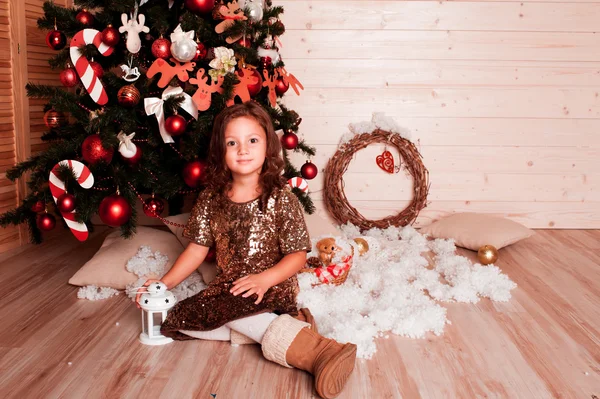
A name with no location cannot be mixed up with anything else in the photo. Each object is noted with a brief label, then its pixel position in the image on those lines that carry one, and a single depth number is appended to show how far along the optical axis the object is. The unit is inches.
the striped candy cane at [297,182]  93.3
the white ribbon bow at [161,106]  79.9
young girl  65.7
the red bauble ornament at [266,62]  91.3
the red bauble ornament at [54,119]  85.0
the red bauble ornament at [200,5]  79.7
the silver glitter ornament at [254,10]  85.0
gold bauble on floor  97.7
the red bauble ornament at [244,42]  85.7
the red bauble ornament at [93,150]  76.6
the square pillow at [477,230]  107.2
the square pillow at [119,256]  85.3
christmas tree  78.7
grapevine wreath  119.0
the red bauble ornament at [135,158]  80.4
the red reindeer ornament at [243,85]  83.0
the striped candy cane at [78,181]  78.0
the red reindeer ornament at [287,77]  94.9
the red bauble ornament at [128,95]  78.6
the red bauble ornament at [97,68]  80.4
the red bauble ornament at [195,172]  81.4
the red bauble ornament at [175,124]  78.3
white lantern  66.2
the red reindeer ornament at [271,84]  90.8
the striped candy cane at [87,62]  79.7
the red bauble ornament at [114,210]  76.0
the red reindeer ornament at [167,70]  79.7
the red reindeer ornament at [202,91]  80.7
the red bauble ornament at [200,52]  82.0
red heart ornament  121.0
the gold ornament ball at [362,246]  98.0
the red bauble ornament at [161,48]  79.4
